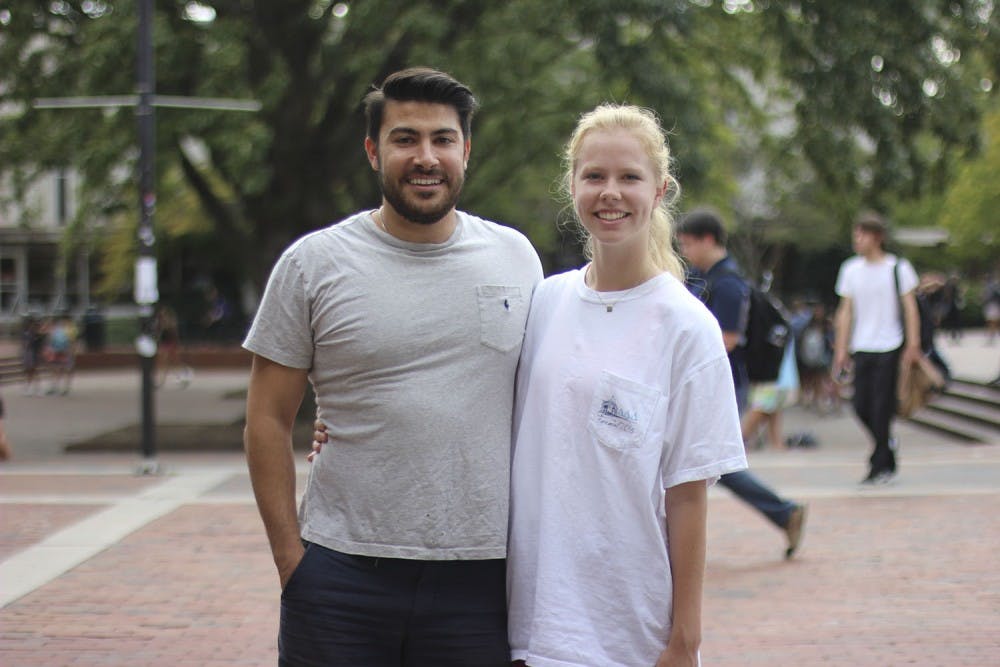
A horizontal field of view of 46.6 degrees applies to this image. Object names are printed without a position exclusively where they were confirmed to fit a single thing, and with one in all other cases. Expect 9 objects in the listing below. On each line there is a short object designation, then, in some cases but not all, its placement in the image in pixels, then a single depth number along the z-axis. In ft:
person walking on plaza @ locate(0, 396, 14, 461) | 38.57
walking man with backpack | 20.04
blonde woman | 7.89
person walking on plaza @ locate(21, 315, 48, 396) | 78.69
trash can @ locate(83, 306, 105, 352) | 101.96
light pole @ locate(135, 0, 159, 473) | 35.50
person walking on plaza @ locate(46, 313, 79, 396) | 78.79
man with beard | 8.40
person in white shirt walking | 26.53
